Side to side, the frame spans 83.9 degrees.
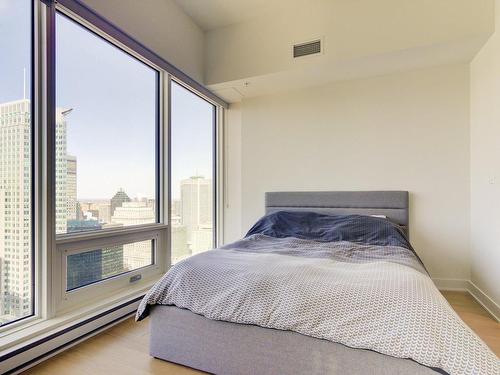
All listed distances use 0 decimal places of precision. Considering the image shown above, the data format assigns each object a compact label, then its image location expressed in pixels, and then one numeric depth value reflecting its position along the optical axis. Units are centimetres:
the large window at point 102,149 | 202
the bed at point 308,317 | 111
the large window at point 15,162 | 170
